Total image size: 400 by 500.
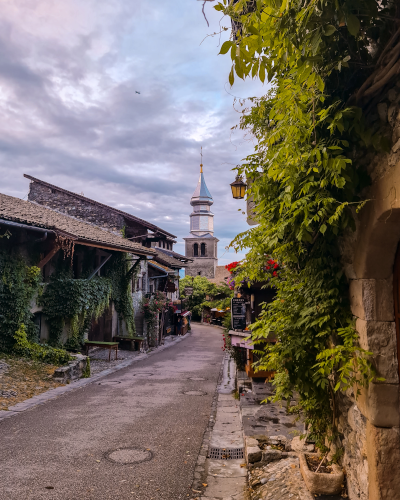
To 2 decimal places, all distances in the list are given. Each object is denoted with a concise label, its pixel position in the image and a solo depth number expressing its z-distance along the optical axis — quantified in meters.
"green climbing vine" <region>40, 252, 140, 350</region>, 13.41
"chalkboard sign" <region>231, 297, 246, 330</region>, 9.61
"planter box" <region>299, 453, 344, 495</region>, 3.45
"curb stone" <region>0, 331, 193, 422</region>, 7.88
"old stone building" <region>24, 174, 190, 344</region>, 21.86
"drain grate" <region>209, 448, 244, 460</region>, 5.77
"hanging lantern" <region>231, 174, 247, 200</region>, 9.32
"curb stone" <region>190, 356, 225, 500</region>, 4.70
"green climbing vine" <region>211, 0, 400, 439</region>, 2.45
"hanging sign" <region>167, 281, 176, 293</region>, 28.34
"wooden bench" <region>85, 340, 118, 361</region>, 14.84
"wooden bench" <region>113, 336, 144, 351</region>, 18.50
